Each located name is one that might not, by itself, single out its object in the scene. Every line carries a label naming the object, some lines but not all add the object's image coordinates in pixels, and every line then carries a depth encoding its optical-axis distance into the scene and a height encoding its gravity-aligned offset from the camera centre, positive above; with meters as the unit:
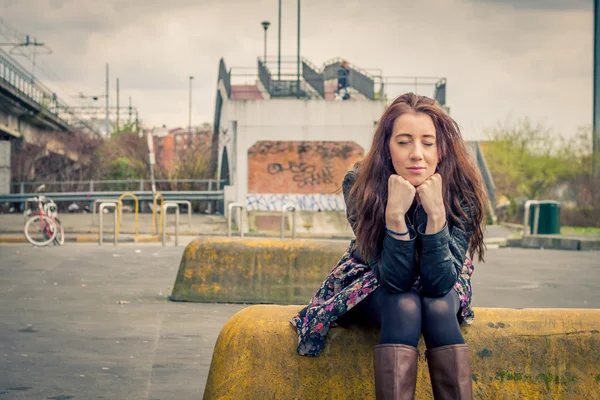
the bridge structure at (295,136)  30.39 +1.92
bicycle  16.62 -0.88
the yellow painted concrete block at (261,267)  7.84 -0.78
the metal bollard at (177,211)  17.11 -0.55
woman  2.94 -0.25
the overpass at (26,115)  32.53 +3.24
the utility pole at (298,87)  31.09 +3.82
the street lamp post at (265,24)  38.81 +7.71
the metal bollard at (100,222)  16.48 -0.77
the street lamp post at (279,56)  31.28 +5.28
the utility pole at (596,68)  25.17 +3.81
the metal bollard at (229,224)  16.76 -0.81
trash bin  20.48 -0.70
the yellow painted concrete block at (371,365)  3.27 -0.71
